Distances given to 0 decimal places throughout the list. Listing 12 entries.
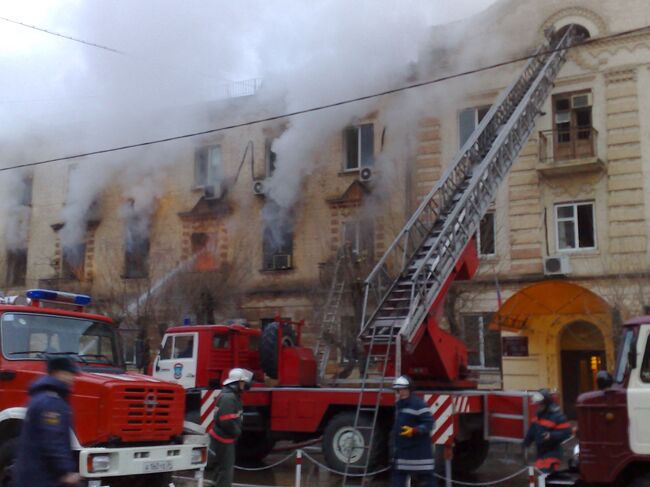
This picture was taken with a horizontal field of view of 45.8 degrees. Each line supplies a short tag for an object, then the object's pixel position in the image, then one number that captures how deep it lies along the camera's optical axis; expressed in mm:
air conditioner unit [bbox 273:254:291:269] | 23203
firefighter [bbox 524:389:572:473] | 8898
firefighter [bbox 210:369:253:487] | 8930
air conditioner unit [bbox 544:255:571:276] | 19312
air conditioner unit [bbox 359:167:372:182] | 22125
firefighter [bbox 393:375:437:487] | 7719
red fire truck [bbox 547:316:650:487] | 7086
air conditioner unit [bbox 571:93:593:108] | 20031
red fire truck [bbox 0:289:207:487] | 7605
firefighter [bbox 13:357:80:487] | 4938
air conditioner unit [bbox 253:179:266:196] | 23367
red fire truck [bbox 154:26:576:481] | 11039
